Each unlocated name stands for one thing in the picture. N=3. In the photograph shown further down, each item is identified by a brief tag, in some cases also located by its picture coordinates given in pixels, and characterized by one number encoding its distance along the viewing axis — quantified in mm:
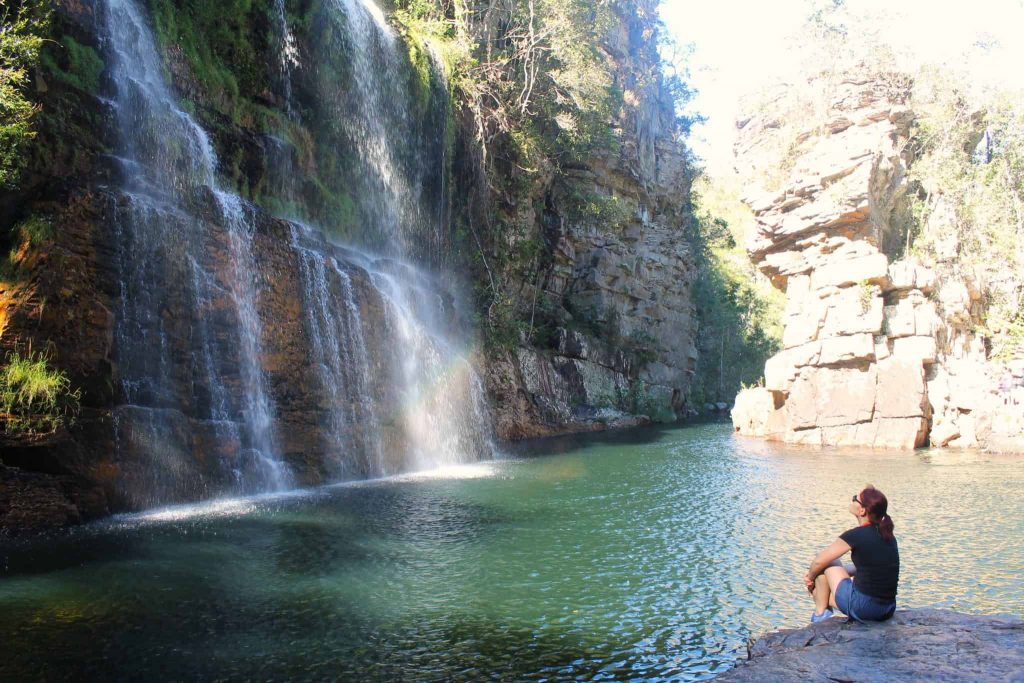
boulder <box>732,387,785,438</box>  26812
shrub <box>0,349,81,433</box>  9633
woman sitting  5617
